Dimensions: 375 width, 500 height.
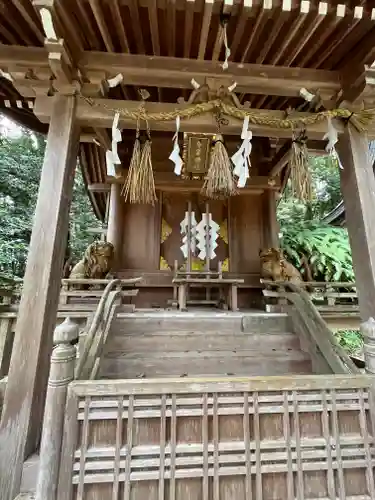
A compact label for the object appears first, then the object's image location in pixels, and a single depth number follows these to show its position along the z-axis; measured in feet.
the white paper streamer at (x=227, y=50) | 7.88
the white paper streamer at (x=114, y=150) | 8.82
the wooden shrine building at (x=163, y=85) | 7.28
